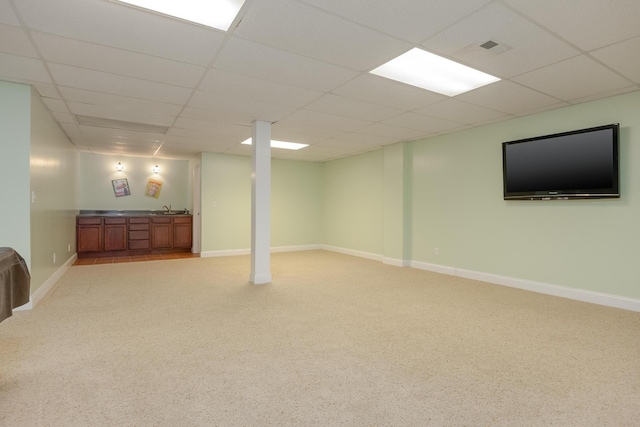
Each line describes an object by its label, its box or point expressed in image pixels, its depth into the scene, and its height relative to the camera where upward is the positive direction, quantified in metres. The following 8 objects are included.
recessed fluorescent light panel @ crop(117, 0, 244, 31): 2.14 +1.40
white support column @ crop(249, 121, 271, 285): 4.77 +0.24
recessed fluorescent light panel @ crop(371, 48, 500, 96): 2.98 +1.43
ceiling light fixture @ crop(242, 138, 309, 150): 6.34 +1.49
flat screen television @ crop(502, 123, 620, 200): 3.69 +0.65
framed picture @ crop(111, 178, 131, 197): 8.16 +0.79
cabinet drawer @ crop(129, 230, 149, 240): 7.49 -0.36
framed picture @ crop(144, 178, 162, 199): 8.52 +0.80
